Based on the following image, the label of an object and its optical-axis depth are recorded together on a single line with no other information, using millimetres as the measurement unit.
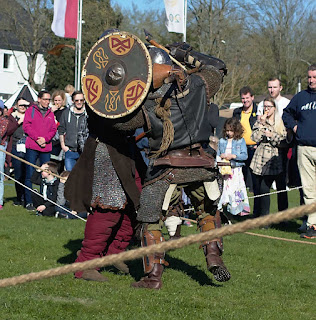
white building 56844
